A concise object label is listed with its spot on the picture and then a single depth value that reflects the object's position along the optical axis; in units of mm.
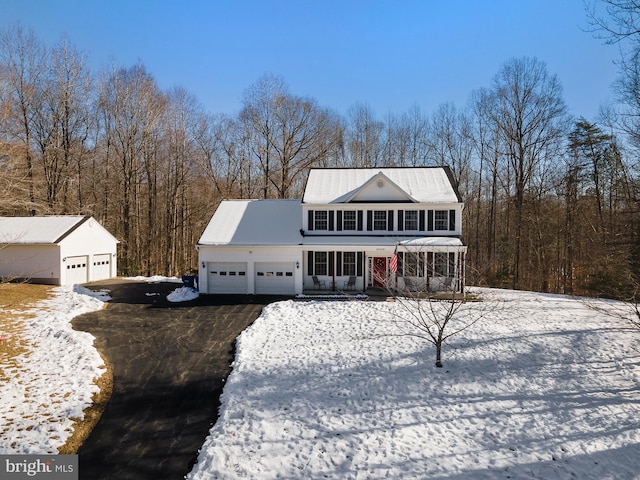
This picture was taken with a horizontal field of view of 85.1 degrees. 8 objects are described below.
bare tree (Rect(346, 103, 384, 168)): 35375
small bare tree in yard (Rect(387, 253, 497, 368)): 12055
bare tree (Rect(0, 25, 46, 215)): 24562
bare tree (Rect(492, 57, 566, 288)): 26719
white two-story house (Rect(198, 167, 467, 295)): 19016
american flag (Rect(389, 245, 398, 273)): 17192
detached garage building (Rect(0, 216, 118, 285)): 21172
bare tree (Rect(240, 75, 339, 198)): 31891
